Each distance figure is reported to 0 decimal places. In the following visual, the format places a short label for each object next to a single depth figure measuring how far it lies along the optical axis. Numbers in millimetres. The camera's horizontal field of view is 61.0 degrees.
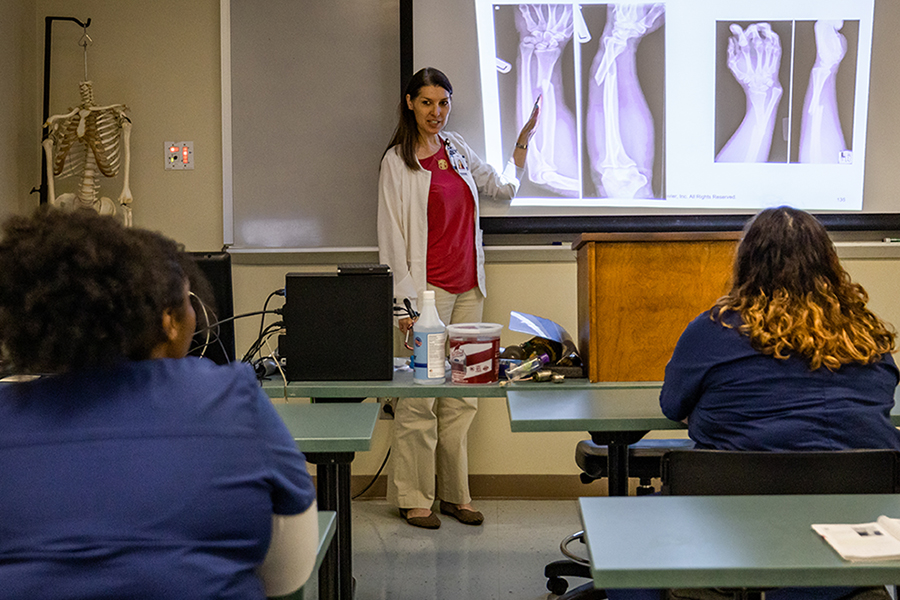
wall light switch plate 3346
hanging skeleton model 3115
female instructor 2955
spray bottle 2021
